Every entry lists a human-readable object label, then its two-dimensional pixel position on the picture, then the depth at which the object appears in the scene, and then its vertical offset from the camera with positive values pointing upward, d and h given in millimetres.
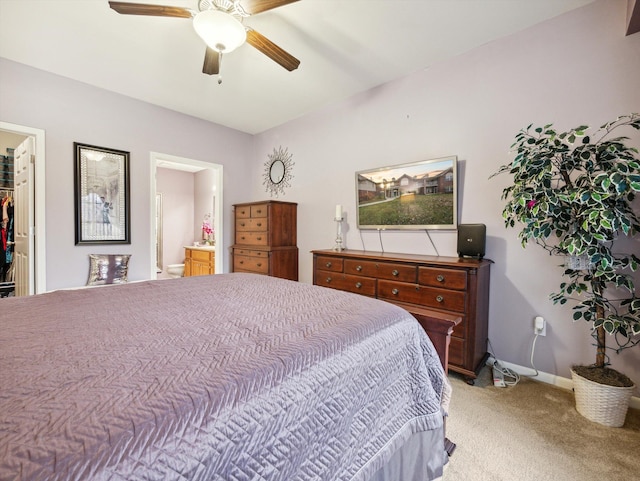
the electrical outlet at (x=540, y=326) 2170 -683
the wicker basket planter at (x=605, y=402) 1659 -993
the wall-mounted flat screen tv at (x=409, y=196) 2572 +425
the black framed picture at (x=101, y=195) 3027 +457
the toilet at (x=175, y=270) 5578 -683
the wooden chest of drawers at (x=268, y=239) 3734 -36
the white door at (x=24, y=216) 2783 +198
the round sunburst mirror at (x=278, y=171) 4103 +998
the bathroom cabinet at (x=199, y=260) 4957 -456
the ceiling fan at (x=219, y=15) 1648 +1338
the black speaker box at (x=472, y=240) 2293 -17
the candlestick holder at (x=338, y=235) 3279 +18
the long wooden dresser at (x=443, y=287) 2115 -422
